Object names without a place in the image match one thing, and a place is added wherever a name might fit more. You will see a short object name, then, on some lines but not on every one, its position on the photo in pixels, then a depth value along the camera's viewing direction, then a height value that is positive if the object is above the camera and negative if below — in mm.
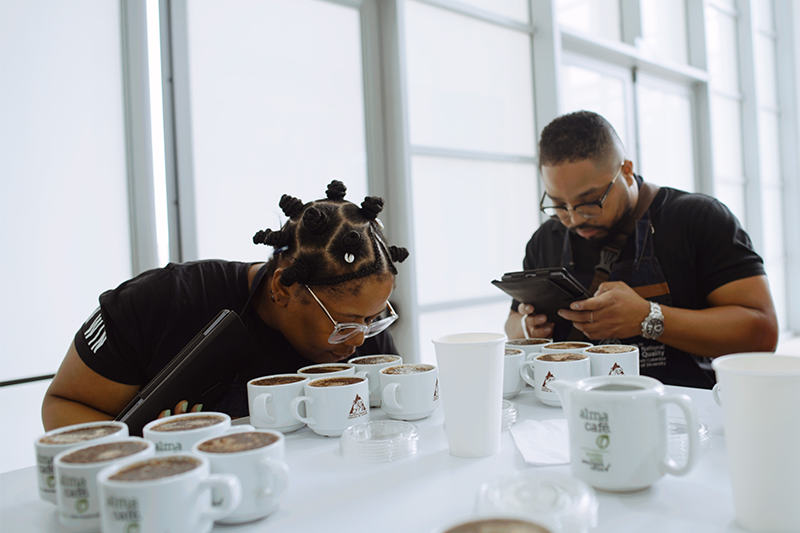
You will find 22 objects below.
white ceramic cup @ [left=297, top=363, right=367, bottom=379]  1232 -233
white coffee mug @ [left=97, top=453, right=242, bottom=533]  600 -249
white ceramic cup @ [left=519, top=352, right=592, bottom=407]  1168 -248
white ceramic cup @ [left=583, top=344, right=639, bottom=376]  1192 -235
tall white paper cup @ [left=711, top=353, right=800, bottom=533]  586 -217
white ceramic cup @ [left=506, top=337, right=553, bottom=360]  1410 -234
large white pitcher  708 -238
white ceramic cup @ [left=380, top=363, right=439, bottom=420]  1139 -269
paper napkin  869 -316
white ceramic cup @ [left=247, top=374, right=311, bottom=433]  1095 -264
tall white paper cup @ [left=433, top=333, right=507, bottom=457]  841 -201
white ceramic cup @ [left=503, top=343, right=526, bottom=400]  1295 -271
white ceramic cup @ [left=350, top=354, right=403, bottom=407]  1294 -255
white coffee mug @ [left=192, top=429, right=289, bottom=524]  692 -256
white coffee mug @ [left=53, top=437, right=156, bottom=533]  678 -254
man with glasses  1744 -49
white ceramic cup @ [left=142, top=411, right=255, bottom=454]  810 -236
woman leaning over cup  1319 -92
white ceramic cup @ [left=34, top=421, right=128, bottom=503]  764 -233
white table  676 -321
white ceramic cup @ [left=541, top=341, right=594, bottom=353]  1339 -228
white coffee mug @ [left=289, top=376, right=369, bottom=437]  1066 -269
